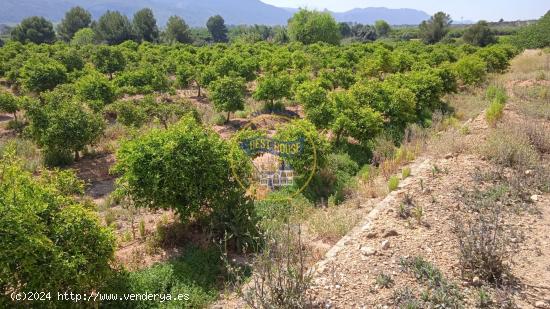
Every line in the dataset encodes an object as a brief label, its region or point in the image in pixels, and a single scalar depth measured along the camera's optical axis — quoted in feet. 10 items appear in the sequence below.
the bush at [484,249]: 14.73
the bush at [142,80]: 60.70
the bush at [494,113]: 34.81
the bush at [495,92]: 45.97
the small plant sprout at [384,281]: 14.90
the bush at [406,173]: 26.21
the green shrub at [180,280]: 17.52
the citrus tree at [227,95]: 50.80
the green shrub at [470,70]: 63.41
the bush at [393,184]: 24.68
